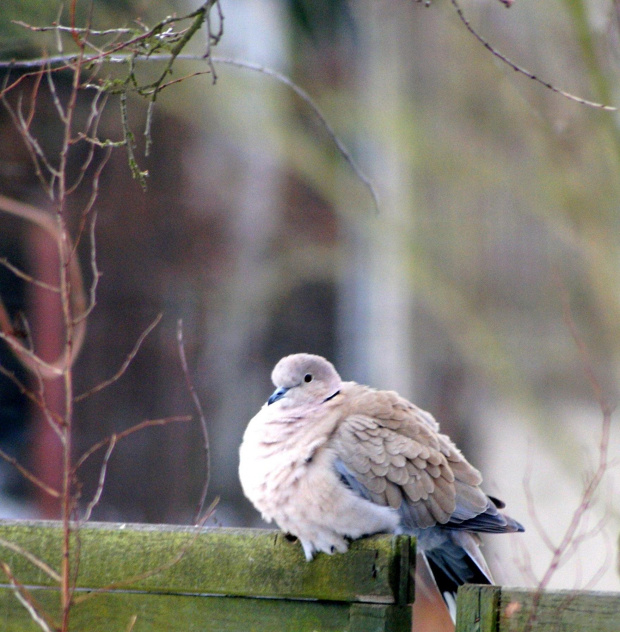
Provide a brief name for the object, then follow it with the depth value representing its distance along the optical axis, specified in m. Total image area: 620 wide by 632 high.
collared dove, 9.76
